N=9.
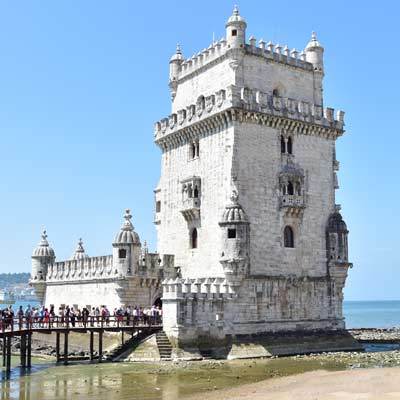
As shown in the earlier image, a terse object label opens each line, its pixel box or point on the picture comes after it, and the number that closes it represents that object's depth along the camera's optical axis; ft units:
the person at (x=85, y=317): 126.31
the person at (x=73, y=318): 127.12
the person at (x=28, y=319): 122.76
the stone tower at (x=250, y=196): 128.06
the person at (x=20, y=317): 120.65
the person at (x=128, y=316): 127.34
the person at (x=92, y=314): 126.58
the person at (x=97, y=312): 143.00
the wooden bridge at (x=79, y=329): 120.06
